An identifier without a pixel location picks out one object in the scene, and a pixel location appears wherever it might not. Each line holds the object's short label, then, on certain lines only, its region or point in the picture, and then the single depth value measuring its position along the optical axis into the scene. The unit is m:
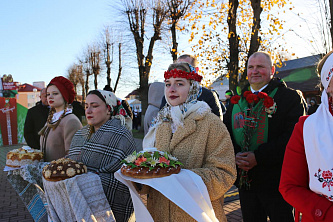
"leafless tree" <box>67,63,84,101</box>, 41.71
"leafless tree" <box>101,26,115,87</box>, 28.95
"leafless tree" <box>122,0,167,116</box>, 17.95
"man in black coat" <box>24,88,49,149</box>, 5.74
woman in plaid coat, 2.99
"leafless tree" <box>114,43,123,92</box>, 29.00
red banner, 16.57
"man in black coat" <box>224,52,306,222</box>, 2.75
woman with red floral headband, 2.19
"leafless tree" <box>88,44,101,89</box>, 32.41
